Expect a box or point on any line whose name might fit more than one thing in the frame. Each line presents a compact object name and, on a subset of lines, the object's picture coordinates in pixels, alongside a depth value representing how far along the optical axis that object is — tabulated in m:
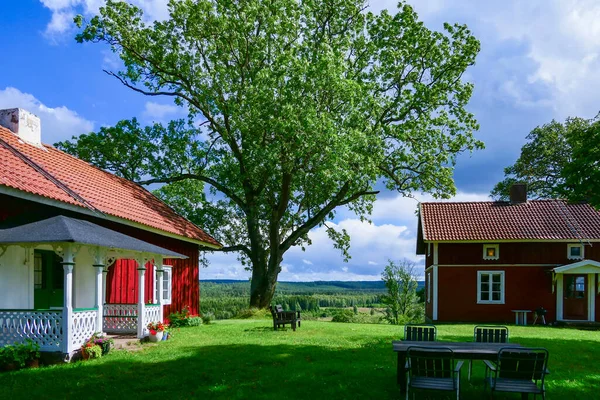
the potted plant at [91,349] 11.95
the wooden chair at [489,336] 10.49
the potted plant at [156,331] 14.77
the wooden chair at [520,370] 8.15
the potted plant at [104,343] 12.48
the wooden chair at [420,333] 10.55
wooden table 8.54
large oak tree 23.53
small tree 32.88
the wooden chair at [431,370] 8.17
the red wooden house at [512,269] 26.39
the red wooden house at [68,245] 11.60
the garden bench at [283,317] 18.22
